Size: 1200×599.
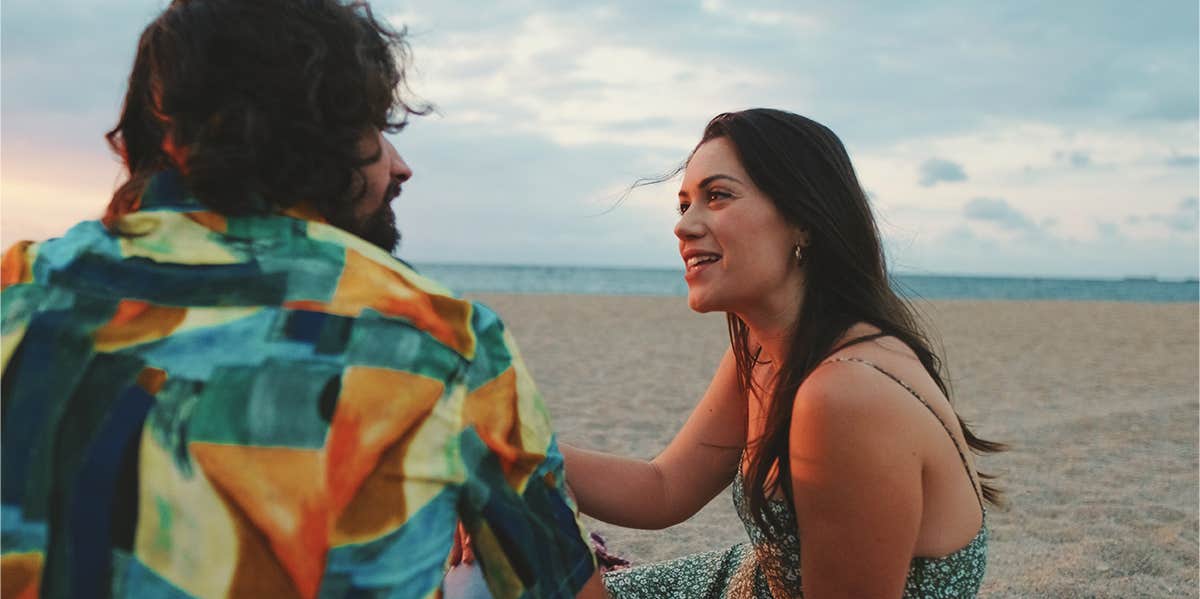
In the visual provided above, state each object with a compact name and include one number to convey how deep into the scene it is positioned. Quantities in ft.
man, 3.45
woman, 5.78
